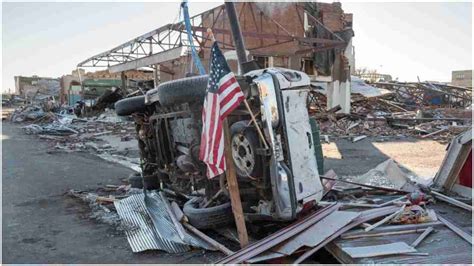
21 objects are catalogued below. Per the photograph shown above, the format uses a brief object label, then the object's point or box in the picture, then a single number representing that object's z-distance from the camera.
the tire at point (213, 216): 4.19
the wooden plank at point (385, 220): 3.72
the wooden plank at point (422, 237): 3.40
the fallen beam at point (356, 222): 3.36
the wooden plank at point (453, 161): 4.88
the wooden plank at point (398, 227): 3.68
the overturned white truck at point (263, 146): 3.78
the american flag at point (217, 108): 3.54
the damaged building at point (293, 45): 17.81
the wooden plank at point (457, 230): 3.50
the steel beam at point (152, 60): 16.37
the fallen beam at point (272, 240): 3.36
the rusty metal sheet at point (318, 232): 3.45
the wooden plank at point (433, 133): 13.98
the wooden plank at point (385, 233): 3.56
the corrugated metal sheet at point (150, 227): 4.02
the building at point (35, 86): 47.24
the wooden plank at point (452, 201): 4.39
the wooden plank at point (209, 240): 3.75
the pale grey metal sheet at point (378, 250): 3.18
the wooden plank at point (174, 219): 4.20
